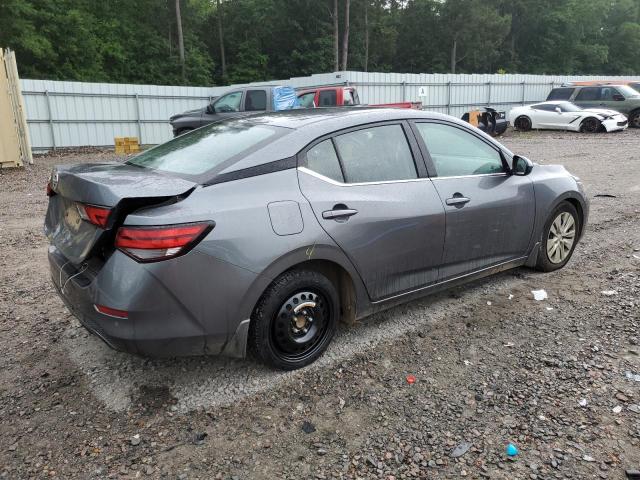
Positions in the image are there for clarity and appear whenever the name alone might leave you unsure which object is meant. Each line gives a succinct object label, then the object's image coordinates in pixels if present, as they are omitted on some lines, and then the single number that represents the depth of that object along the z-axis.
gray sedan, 2.66
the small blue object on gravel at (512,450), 2.51
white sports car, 19.64
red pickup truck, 14.98
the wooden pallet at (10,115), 11.76
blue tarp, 13.91
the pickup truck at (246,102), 13.96
